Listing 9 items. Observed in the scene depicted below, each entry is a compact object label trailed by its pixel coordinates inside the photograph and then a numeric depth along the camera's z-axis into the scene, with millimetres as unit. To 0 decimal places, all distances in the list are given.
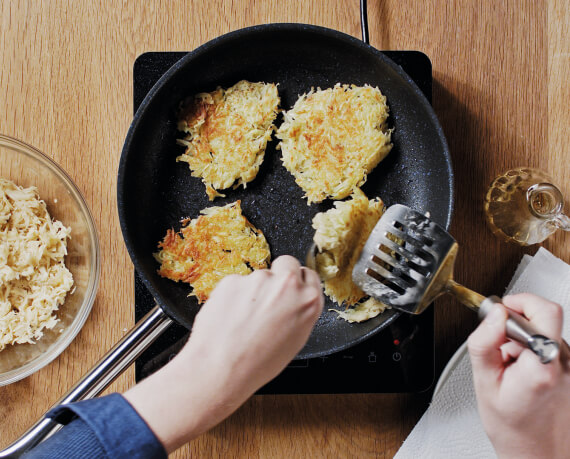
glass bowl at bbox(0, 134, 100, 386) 1070
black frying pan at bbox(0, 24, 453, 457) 1044
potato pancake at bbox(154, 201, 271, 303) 1081
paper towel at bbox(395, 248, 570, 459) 1053
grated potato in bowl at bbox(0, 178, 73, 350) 1050
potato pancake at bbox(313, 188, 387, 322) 1006
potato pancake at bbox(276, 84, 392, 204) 1084
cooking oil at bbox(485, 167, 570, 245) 1047
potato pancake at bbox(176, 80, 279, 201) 1094
